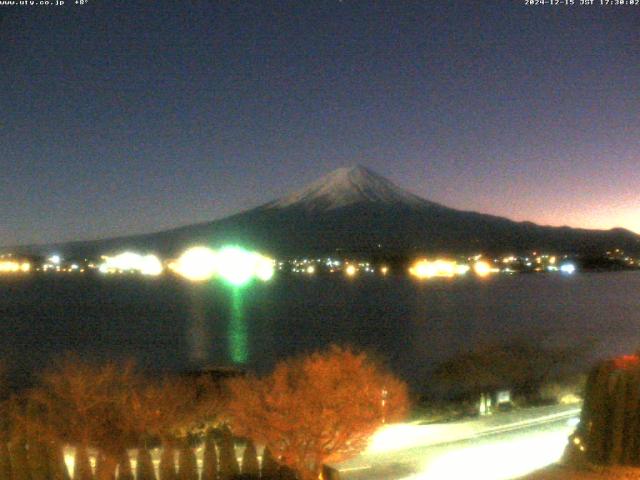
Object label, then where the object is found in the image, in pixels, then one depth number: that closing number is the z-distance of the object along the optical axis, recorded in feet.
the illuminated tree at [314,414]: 21.98
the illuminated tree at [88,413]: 23.91
